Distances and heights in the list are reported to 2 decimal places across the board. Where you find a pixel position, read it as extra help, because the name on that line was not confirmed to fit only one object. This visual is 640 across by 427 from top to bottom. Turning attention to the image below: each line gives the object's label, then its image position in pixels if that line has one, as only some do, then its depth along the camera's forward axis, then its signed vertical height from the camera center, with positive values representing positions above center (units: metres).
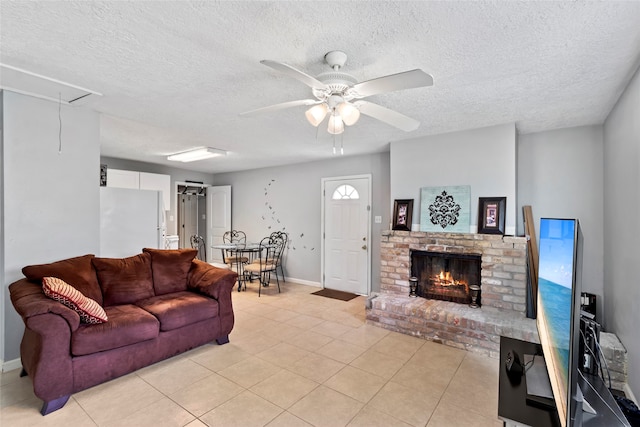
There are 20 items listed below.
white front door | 5.13 -0.35
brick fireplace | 3.04 -1.06
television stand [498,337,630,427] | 1.11 -0.76
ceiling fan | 1.64 +0.74
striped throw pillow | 2.17 -0.64
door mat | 5.02 -1.37
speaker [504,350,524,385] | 1.42 -0.75
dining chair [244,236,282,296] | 5.33 -0.93
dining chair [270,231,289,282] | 6.20 -0.67
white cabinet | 5.31 +0.60
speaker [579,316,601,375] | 1.48 -0.67
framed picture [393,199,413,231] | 4.03 -0.01
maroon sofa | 2.10 -0.87
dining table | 5.47 -0.65
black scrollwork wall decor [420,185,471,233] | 3.65 +0.07
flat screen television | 0.89 -0.33
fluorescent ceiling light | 4.82 +0.97
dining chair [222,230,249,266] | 6.90 -0.57
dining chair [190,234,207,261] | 7.63 -0.84
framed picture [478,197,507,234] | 3.41 -0.01
